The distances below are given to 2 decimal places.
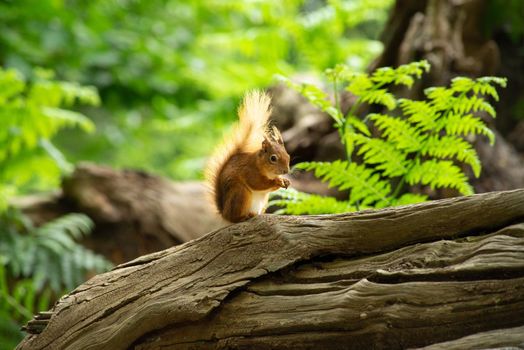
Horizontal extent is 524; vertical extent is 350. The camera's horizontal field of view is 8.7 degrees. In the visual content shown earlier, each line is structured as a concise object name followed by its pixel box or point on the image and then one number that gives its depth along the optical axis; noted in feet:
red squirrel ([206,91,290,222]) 16.35
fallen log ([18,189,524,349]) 15.67
